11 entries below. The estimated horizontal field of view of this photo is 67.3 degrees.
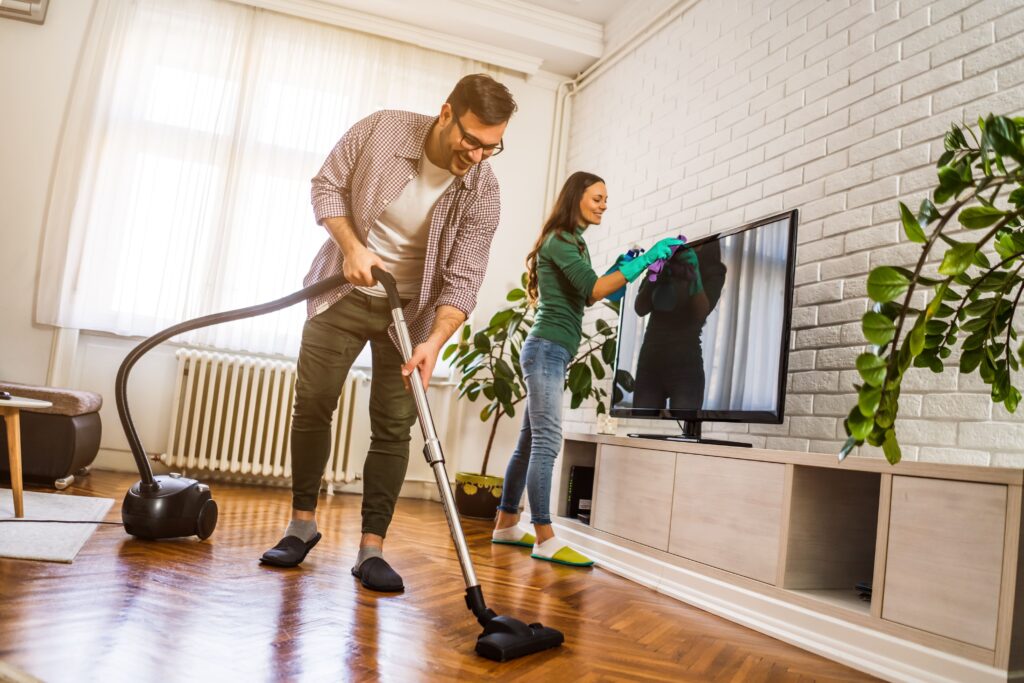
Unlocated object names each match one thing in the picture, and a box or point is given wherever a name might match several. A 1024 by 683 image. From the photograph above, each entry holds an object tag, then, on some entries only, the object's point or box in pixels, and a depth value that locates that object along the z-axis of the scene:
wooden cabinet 1.58
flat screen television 2.49
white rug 1.96
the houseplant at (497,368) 3.94
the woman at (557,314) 2.83
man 2.09
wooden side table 2.45
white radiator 4.28
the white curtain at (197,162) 4.27
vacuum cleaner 1.58
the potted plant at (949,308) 0.81
